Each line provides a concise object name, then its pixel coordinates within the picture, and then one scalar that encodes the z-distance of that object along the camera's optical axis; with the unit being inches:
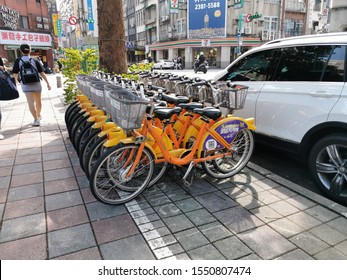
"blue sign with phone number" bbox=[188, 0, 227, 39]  1430.9
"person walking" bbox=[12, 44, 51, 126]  252.4
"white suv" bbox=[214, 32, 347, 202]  133.5
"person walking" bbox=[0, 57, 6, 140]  232.9
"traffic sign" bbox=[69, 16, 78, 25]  728.0
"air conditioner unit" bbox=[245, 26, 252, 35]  1486.0
